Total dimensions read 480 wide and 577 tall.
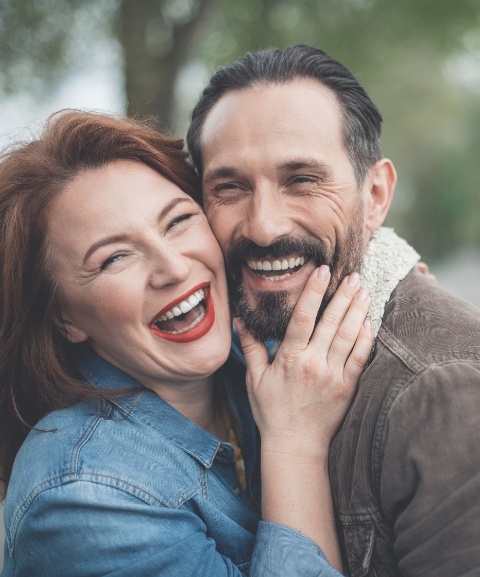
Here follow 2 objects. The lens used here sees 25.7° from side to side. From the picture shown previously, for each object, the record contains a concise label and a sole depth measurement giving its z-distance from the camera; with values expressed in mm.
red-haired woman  716
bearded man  666
